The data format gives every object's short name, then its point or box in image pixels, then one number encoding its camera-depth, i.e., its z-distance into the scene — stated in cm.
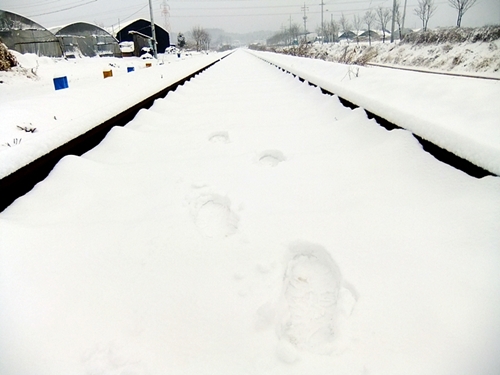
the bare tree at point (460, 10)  2945
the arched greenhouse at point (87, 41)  3422
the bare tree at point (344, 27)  9416
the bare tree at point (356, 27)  10250
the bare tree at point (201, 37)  8133
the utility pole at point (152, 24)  2589
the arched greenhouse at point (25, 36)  2080
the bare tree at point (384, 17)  7069
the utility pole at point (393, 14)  2830
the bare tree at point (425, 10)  4913
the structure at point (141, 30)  5600
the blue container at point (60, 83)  570
